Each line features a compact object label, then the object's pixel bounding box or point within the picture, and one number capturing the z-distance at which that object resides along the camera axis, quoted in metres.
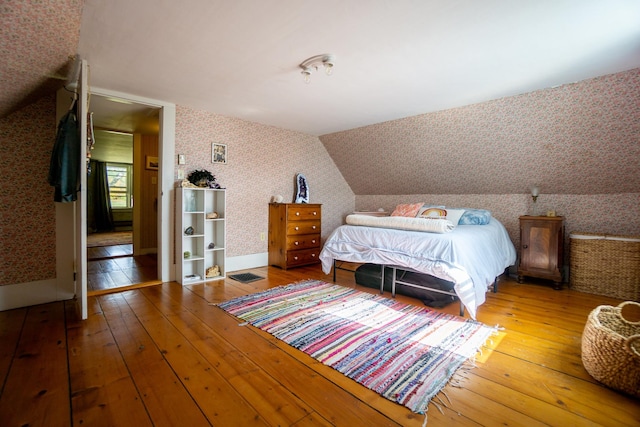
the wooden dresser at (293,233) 4.16
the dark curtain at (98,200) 8.48
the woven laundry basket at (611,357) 1.51
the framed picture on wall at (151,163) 5.25
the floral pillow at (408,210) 4.28
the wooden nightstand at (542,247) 3.45
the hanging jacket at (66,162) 2.31
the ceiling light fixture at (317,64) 2.27
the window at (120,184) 8.98
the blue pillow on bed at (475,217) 3.70
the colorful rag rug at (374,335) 1.66
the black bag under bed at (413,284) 2.87
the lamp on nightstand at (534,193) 3.70
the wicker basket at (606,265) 3.04
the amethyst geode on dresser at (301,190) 4.68
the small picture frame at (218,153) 3.85
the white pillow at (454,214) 3.79
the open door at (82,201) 2.19
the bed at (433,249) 2.49
